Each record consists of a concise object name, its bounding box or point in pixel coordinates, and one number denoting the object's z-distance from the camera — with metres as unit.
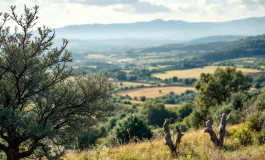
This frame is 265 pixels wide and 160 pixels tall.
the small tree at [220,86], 37.06
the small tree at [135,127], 27.02
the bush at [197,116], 37.80
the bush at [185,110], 69.50
